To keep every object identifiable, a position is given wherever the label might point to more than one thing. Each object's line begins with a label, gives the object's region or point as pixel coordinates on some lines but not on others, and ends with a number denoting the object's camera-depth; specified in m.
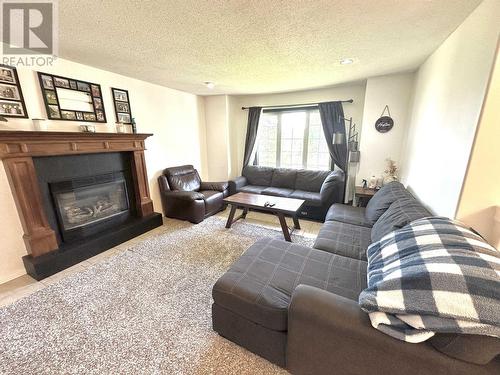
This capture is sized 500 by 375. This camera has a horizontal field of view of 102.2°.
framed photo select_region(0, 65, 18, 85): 1.94
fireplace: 2.06
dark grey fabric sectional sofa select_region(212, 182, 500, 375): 0.82
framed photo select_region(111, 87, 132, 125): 2.92
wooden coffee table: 2.82
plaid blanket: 0.76
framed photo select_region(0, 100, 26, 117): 1.96
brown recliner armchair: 3.42
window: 4.22
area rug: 1.30
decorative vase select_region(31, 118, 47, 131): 2.10
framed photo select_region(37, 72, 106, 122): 2.26
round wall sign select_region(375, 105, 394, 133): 3.18
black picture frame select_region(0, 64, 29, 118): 1.95
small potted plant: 3.18
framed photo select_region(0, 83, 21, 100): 1.95
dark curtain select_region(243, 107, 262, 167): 4.55
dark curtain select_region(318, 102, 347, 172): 3.83
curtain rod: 3.78
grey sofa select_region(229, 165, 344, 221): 3.41
